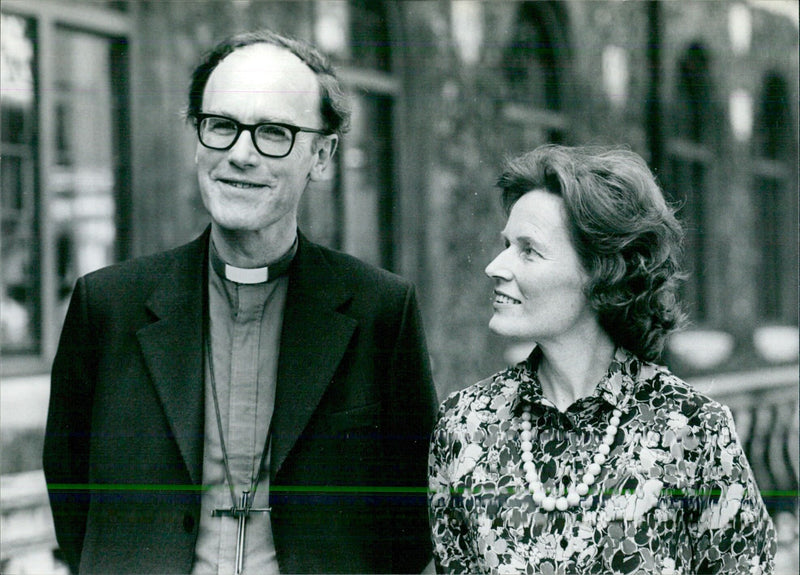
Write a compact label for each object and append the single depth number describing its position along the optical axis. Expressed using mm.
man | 2637
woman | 2361
